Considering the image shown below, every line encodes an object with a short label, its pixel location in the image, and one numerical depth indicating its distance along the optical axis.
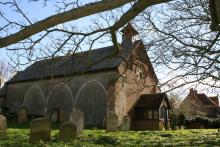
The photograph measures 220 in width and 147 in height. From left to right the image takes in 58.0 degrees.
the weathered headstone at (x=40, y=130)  8.66
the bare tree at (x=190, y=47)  6.61
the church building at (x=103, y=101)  18.88
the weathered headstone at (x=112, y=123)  14.42
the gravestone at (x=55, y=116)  21.42
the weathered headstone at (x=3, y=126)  10.59
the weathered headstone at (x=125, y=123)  18.35
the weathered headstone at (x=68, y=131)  9.07
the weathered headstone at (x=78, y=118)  11.66
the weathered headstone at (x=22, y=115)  21.28
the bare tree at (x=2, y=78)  31.51
